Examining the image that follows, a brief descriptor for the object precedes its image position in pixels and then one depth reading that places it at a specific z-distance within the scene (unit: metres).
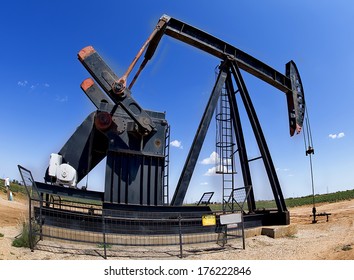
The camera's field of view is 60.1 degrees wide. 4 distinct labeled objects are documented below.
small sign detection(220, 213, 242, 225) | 6.59
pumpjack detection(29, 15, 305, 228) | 7.05
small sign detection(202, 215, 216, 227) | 6.40
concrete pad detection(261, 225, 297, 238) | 8.12
